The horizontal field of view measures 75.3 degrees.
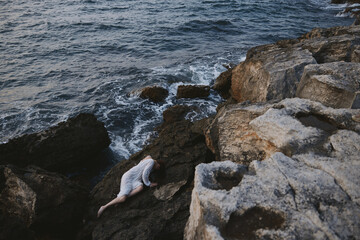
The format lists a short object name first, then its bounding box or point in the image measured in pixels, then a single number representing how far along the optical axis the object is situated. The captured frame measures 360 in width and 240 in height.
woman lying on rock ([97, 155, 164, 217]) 5.44
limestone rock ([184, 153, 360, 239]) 2.65
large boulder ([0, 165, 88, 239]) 5.04
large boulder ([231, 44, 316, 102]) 6.84
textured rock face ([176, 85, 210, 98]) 11.51
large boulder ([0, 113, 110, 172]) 7.13
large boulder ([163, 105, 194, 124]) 9.76
